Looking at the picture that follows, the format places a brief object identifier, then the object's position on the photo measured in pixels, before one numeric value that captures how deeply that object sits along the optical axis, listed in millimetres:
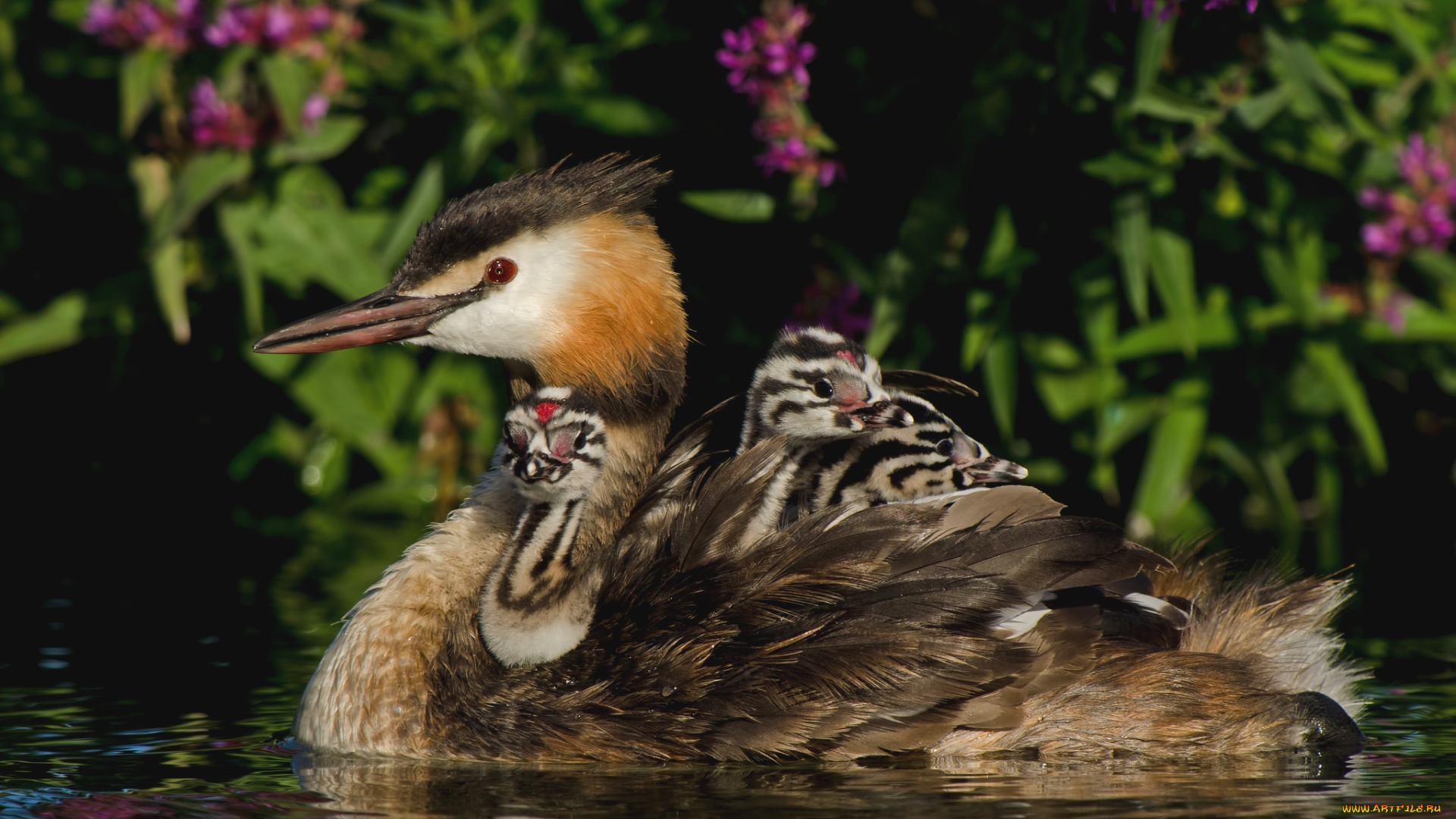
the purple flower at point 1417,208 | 12906
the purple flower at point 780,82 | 12844
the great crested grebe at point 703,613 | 8820
